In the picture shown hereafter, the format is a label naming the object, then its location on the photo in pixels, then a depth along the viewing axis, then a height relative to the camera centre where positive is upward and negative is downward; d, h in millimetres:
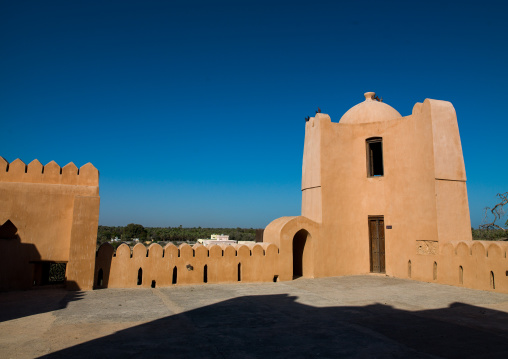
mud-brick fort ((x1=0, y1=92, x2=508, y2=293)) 9508 +306
